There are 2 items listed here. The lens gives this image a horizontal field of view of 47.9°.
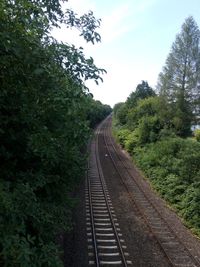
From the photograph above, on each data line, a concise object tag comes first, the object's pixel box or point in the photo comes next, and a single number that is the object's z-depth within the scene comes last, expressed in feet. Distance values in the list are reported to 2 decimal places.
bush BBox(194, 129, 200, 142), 66.11
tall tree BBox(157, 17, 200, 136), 75.60
